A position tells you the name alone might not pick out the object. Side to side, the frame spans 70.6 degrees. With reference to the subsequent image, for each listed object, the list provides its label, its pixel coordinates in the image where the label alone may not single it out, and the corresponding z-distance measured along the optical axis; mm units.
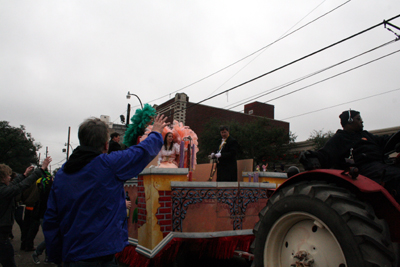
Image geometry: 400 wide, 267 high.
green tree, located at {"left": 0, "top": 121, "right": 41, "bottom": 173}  41500
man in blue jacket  1831
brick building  28562
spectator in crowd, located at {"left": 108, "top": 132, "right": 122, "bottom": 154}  5543
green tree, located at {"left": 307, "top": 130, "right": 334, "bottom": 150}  26891
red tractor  1755
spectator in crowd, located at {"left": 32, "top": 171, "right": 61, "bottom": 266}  5613
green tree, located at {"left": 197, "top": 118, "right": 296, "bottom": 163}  27664
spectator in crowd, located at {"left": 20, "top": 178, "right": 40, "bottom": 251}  6329
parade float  3859
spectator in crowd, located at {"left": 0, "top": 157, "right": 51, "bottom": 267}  3412
